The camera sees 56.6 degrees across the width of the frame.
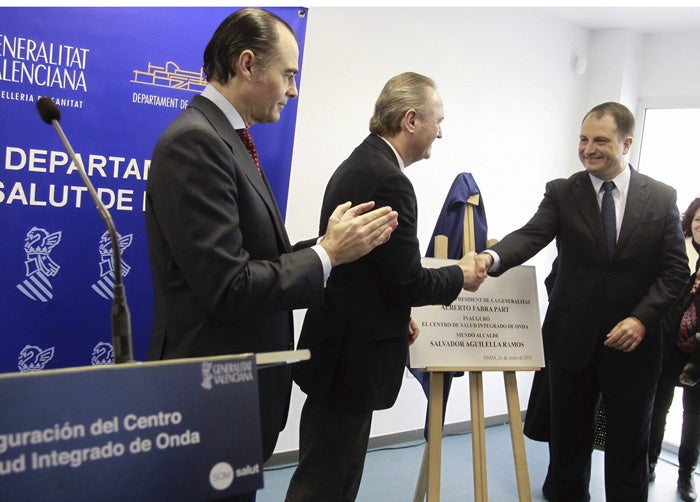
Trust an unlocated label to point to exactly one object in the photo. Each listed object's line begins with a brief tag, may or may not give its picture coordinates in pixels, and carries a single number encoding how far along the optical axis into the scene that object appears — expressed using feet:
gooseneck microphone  3.52
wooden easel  7.95
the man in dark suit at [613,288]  8.38
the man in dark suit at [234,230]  4.25
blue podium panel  2.63
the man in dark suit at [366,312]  6.24
